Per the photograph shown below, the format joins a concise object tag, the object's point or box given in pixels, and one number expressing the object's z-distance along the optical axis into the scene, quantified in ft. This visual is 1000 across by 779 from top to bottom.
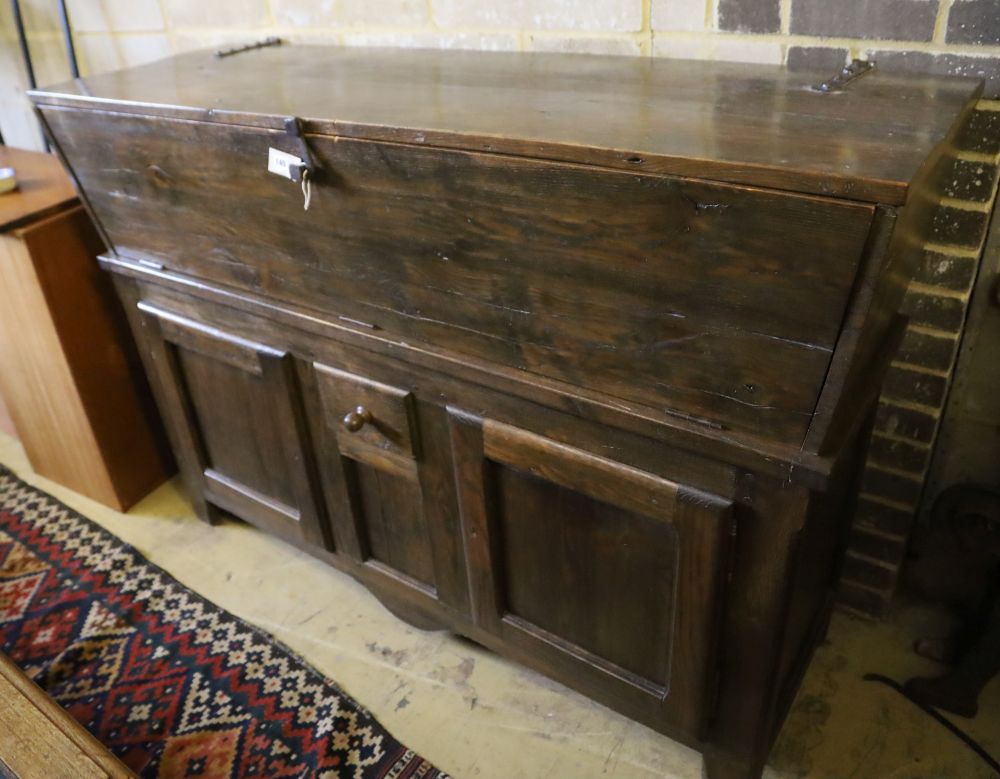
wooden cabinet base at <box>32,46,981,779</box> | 2.87
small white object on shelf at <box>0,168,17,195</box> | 6.02
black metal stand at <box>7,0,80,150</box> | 6.70
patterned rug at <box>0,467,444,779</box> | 4.71
